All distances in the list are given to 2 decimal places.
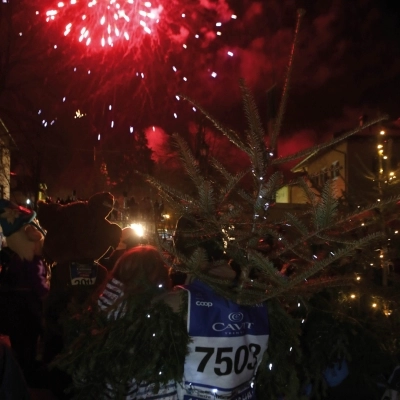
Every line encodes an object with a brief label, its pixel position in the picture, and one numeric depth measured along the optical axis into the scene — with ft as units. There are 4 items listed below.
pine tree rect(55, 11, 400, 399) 7.09
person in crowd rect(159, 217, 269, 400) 8.77
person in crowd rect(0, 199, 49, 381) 17.26
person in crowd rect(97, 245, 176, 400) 8.91
